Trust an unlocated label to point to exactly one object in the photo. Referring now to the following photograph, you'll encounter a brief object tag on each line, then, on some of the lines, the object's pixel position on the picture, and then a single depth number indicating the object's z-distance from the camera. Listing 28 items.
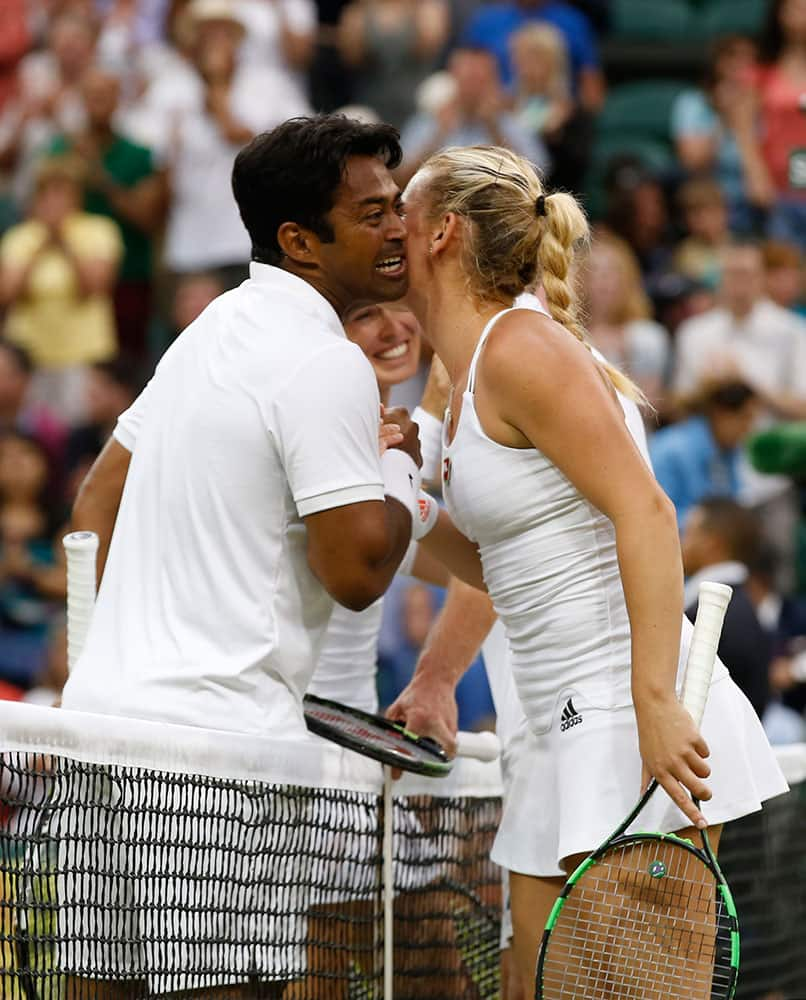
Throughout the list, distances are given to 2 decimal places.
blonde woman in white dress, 5.56
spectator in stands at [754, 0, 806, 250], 19.91
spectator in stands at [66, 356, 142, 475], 17.67
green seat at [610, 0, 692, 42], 24.92
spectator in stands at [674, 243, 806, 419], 17.33
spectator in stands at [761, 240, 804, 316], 18.36
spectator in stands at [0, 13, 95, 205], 20.94
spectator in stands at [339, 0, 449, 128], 21.56
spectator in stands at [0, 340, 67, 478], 18.02
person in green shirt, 19.67
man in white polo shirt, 5.76
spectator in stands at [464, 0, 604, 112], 21.78
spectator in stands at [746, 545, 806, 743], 12.67
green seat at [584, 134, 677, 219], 21.25
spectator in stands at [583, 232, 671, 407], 17.27
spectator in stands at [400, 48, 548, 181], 19.30
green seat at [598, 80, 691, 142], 23.25
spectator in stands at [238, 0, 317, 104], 20.72
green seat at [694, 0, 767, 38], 24.08
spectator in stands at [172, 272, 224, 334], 18.09
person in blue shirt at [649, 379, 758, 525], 15.59
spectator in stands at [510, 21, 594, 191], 20.58
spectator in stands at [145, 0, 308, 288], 19.19
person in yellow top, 19.00
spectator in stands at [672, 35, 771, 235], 20.22
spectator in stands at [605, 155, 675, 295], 20.19
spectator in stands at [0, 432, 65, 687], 16.22
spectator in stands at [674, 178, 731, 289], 19.72
